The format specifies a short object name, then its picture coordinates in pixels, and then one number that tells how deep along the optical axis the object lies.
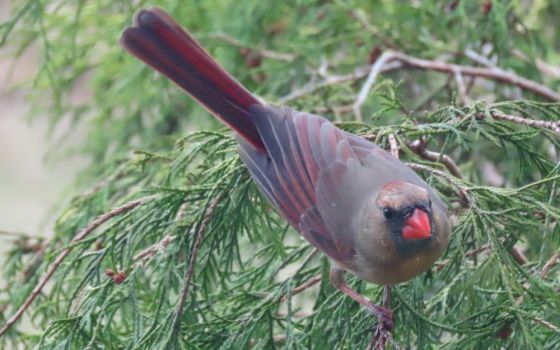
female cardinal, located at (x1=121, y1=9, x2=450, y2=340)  4.23
